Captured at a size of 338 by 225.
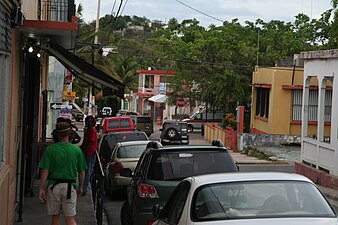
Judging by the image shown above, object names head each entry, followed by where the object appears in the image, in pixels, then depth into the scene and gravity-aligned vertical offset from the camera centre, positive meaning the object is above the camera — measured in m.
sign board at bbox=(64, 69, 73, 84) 36.81 +0.64
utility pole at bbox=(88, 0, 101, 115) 47.53 -0.25
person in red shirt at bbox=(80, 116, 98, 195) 15.62 -1.19
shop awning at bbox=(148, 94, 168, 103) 76.00 -0.69
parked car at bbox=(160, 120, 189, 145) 43.78 -2.58
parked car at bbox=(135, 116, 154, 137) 51.50 -2.40
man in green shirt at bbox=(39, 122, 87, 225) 9.54 -1.18
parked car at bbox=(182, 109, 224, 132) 60.31 -2.13
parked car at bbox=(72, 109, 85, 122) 70.54 -2.66
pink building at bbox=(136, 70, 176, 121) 82.42 +0.18
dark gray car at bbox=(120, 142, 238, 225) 10.66 -1.19
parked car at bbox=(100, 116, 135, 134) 36.81 -1.77
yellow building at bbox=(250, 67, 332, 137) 40.22 -0.24
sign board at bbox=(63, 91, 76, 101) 33.84 -0.25
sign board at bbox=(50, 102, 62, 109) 30.22 -0.73
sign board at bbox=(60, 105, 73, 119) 28.10 -0.89
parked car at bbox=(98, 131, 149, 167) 21.56 -1.51
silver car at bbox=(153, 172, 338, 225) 6.42 -1.05
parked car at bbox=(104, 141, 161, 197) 17.33 -1.80
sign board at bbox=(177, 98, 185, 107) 56.28 -0.76
